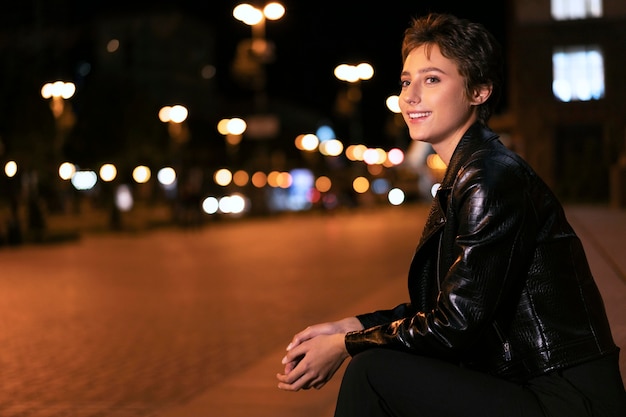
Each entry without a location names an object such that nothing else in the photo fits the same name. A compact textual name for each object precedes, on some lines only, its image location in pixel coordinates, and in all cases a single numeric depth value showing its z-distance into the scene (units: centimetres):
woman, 261
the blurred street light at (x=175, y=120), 4534
